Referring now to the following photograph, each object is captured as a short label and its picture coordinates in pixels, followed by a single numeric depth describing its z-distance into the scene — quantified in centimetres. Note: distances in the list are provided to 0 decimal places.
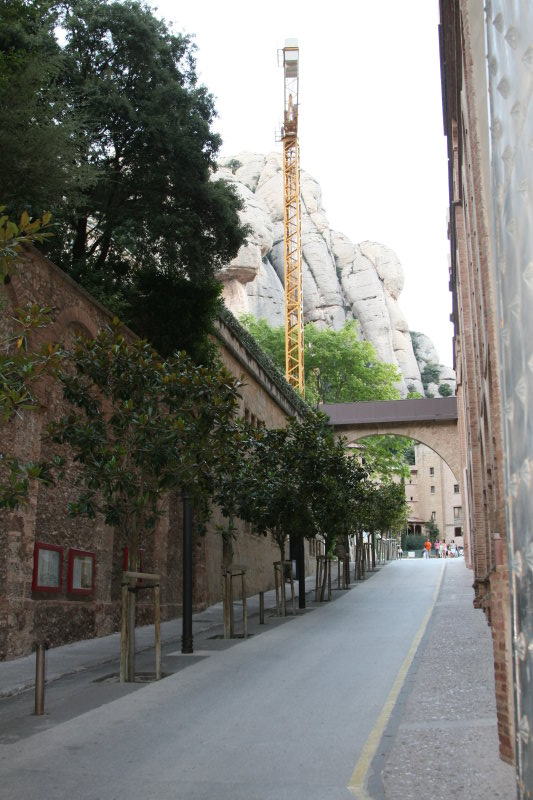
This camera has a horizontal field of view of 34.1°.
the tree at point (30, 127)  1756
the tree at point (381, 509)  3310
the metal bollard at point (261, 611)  1986
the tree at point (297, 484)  2011
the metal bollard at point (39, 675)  971
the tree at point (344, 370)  5866
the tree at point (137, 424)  1299
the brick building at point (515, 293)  377
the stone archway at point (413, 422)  4672
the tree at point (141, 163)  2384
